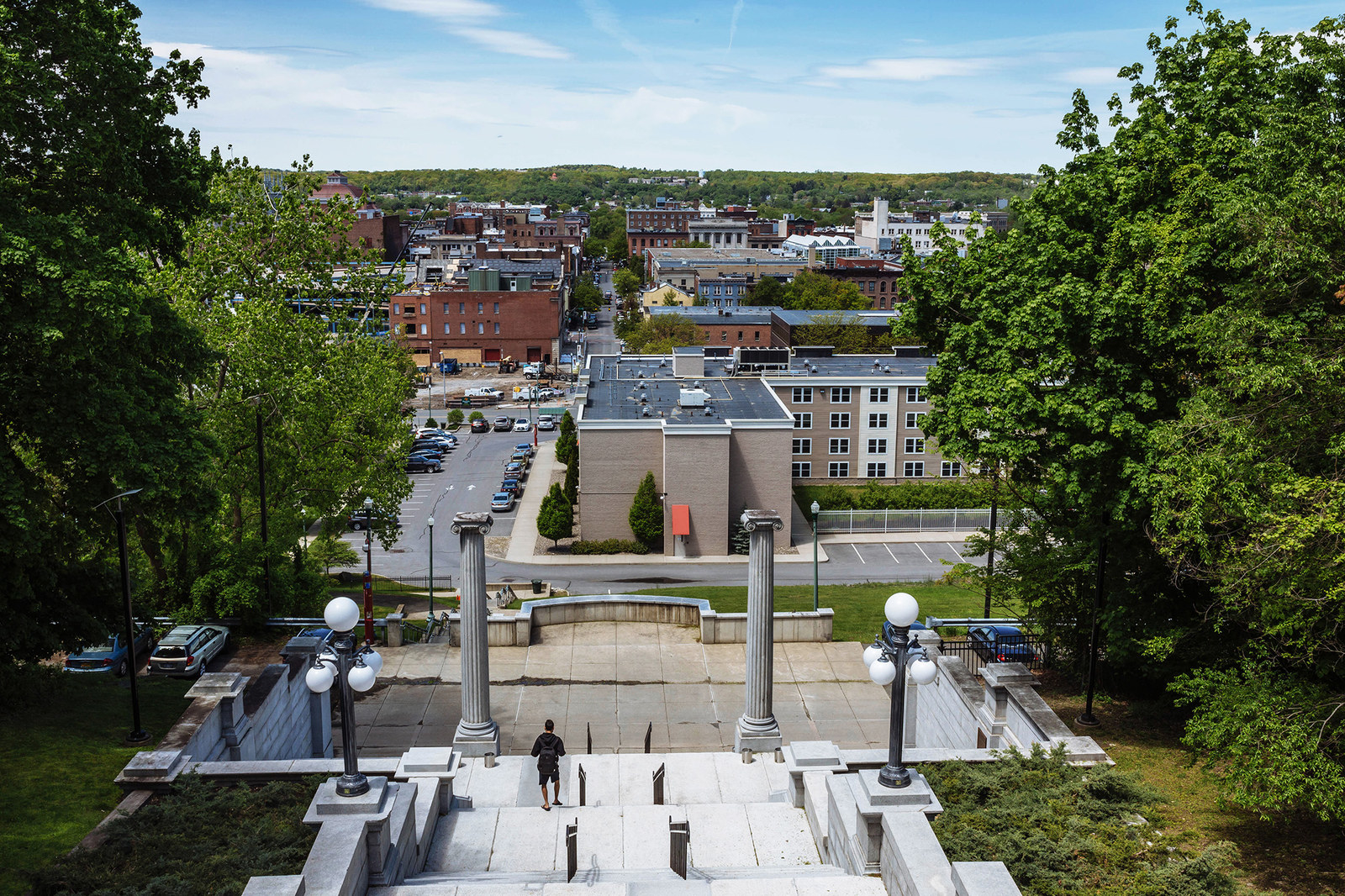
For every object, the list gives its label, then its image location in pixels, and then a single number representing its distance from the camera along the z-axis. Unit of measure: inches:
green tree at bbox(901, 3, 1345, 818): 598.5
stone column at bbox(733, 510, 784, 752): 814.5
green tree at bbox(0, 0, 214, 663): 690.2
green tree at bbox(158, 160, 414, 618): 1237.7
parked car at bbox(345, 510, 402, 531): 2373.6
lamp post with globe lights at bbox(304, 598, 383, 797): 525.7
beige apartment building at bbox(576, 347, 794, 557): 2148.1
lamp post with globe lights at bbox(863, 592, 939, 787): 514.9
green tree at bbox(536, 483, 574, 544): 2201.0
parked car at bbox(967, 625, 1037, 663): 994.7
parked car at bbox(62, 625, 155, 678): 1010.1
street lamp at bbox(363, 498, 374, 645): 1175.9
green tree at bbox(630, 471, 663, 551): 2166.6
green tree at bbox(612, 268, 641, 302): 6318.9
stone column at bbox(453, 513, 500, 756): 824.9
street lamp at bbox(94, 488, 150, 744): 758.5
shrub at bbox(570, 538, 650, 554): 2208.4
